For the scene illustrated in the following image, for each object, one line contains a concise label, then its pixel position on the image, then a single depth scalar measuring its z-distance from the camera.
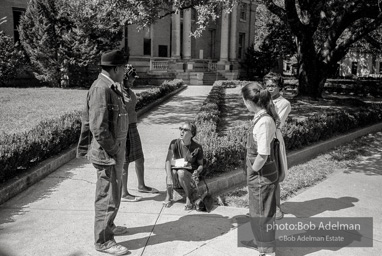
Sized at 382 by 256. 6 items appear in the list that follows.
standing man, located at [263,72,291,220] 5.05
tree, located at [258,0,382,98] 16.33
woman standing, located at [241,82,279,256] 3.79
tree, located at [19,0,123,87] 20.23
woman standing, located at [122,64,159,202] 5.48
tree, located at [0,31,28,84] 19.31
